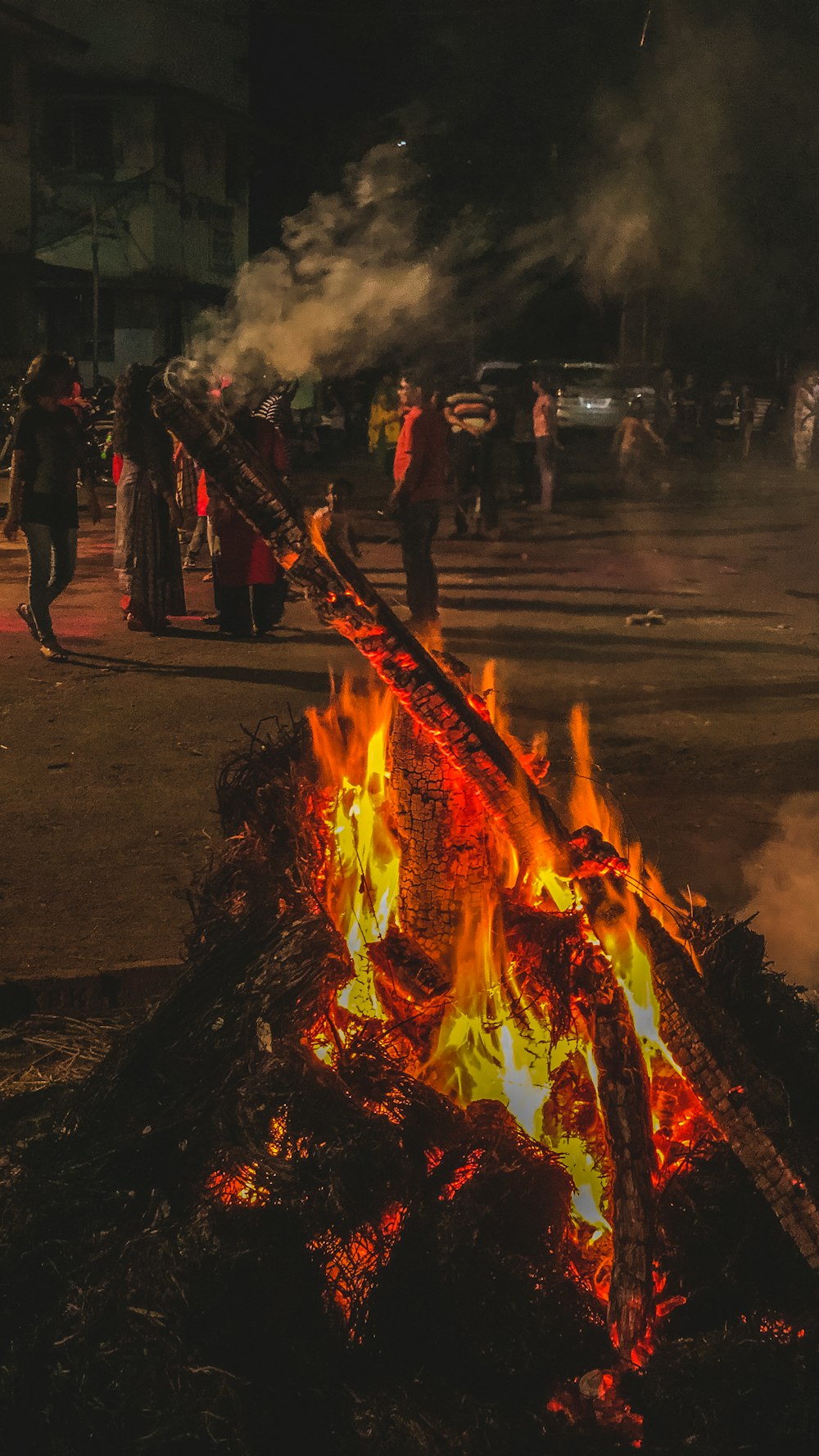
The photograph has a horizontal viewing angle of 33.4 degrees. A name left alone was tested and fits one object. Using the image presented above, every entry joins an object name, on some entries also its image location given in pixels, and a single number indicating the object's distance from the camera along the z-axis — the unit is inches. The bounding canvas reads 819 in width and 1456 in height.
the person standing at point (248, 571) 374.3
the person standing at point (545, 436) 823.1
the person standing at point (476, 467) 723.4
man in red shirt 430.0
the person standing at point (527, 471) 928.3
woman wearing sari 392.5
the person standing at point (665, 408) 1316.4
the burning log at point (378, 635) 122.3
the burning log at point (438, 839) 136.3
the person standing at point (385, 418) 794.8
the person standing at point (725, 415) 1550.2
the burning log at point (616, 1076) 108.3
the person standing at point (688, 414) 1524.4
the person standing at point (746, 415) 1402.6
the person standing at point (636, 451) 1069.8
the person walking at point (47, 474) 357.7
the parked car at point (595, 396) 1258.6
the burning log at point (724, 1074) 107.4
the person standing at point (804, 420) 1230.9
